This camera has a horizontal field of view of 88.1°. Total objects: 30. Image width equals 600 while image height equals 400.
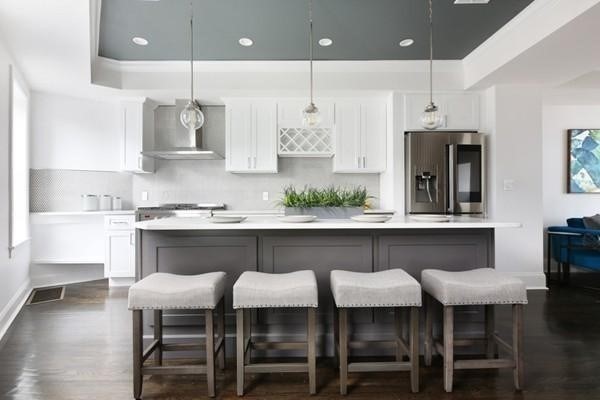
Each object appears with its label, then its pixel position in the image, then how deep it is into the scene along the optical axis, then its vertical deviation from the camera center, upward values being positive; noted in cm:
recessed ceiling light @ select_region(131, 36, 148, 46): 340 +178
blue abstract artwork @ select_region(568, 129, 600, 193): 448 +52
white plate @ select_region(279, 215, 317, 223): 194 -11
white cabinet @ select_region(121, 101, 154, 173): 407 +88
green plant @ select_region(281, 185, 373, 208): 236 +1
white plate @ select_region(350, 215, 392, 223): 198 -11
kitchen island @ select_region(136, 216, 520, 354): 208 -36
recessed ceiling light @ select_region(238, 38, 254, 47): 343 +178
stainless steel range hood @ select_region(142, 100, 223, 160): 401 +74
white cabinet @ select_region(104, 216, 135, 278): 389 -58
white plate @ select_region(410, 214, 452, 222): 199 -12
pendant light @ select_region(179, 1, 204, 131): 228 +63
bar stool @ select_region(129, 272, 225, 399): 162 -54
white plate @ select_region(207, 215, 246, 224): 197 -12
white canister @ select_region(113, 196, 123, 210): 432 -3
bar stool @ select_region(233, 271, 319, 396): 162 -52
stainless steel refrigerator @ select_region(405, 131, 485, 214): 368 +33
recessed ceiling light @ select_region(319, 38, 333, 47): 344 +178
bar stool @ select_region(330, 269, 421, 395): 164 -53
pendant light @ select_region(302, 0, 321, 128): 230 +63
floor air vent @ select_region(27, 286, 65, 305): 334 -106
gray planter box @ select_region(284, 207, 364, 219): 236 -8
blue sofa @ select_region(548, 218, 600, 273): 362 -59
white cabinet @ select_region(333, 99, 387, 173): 418 +90
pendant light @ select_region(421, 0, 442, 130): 230 +61
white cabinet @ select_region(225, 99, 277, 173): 417 +90
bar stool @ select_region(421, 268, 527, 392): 167 -53
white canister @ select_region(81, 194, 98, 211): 409 -1
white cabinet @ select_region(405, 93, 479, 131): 388 +114
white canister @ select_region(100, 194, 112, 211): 420 -2
